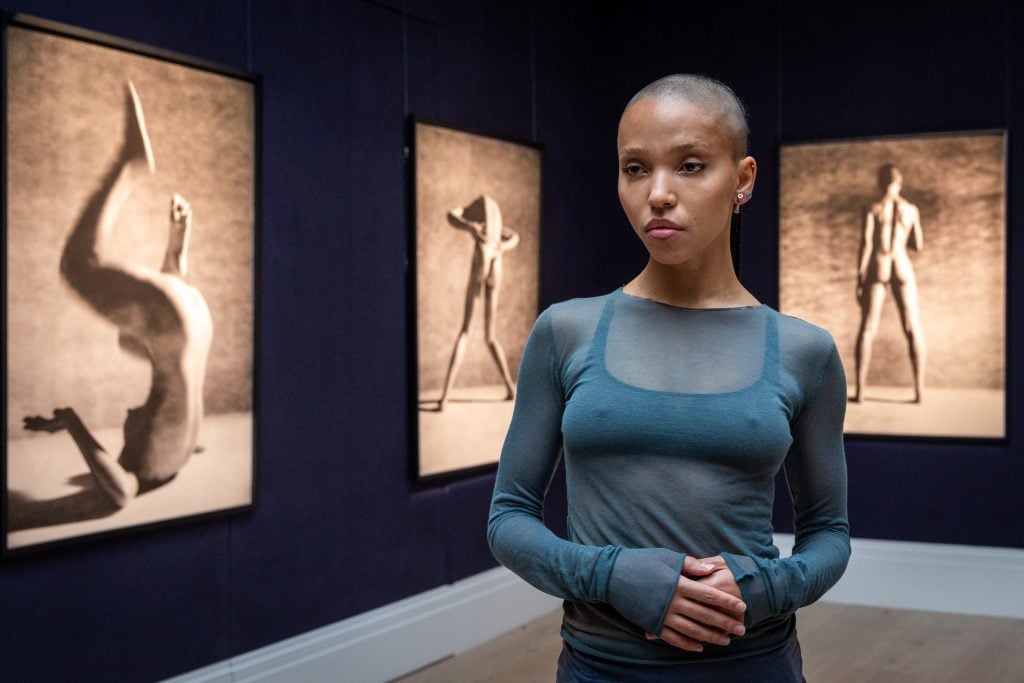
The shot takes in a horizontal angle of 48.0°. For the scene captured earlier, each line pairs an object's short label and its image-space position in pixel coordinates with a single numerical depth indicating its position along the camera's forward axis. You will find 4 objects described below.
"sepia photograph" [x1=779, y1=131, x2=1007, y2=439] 6.68
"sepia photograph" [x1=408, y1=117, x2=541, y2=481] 5.63
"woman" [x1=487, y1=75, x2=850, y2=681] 1.49
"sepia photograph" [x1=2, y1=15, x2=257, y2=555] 3.70
